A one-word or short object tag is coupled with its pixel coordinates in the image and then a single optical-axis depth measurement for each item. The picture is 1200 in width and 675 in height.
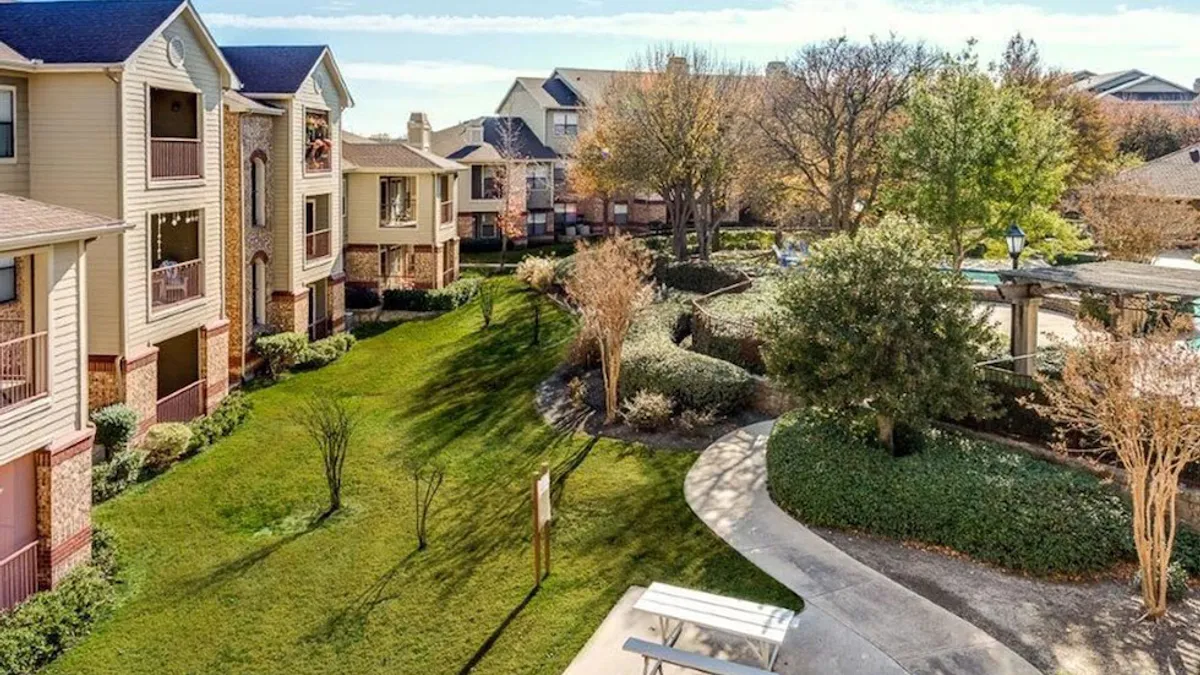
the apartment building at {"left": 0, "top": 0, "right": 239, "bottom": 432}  17.67
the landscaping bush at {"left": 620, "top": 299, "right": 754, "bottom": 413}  20.31
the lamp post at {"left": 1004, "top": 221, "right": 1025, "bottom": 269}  20.33
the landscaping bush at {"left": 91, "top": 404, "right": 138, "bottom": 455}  16.67
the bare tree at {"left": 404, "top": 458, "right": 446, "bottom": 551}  14.72
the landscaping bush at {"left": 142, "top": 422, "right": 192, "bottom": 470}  17.62
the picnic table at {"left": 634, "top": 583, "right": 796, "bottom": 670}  10.30
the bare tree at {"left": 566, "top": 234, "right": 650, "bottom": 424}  20.66
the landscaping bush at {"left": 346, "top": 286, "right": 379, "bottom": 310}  33.72
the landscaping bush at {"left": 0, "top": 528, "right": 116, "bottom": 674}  11.05
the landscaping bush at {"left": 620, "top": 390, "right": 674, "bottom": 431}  19.73
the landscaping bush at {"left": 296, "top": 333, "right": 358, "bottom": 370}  25.75
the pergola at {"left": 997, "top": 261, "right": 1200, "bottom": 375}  16.19
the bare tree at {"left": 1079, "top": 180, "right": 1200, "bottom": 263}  29.38
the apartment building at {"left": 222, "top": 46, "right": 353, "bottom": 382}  23.95
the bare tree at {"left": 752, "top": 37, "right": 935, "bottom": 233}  36.59
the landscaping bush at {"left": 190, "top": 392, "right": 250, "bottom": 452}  19.00
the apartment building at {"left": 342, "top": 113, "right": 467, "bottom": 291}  35.00
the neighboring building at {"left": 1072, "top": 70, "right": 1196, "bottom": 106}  99.38
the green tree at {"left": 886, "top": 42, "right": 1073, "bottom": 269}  25.39
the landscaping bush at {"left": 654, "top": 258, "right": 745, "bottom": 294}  33.72
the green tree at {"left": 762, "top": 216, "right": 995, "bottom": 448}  14.99
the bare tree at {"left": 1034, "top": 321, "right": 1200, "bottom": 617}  11.48
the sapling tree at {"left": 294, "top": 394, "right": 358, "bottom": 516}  16.22
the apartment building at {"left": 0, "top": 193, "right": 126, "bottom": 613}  12.05
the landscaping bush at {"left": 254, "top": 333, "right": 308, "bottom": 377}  24.64
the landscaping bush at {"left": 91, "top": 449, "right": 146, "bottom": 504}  15.97
